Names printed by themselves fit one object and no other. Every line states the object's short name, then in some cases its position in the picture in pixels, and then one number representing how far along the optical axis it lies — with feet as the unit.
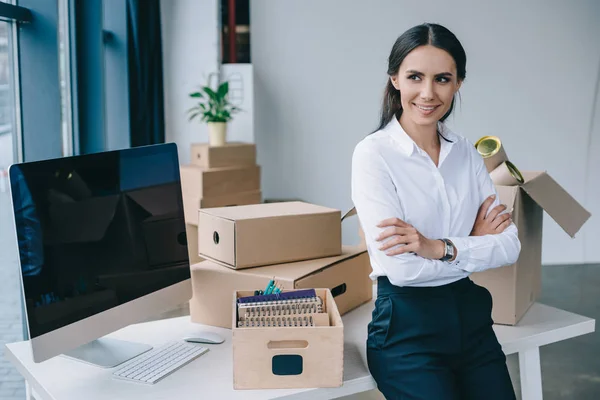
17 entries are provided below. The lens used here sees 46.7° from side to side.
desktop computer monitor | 4.83
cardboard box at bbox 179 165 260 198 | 14.08
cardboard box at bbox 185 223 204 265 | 13.96
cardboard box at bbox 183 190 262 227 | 14.08
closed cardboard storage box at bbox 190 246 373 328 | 6.26
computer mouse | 5.91
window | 8.61
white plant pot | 15.05
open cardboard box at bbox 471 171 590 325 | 6.60
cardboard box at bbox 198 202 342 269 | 6.41
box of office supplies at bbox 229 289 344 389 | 4.98
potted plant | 15.06
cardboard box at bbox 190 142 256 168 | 14.51
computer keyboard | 5.18
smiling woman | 5.49
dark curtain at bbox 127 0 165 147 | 14.33
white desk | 4.97
